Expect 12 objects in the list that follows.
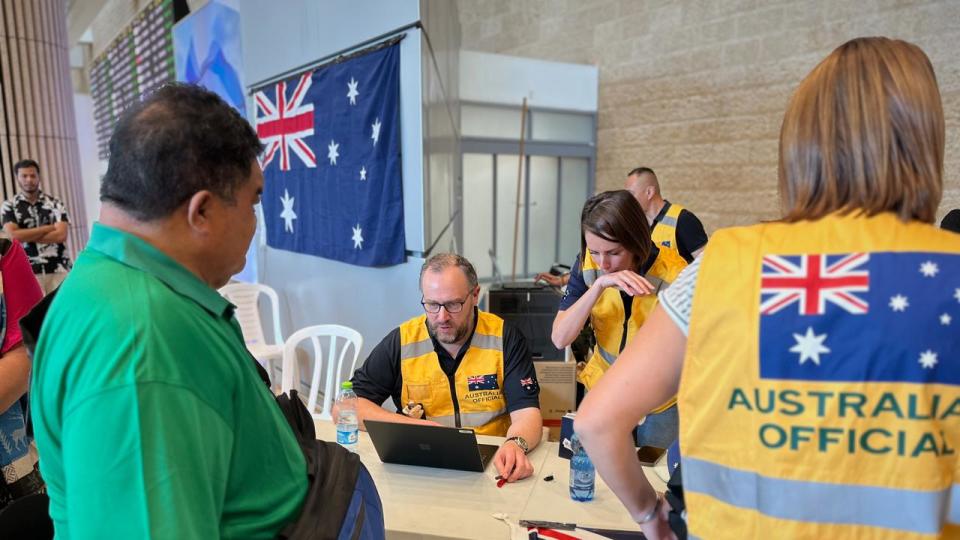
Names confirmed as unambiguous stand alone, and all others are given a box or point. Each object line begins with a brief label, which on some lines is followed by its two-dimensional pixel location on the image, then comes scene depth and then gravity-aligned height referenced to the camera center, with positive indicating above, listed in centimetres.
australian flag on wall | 326 +22
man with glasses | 207 -65
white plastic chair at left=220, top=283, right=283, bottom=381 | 421 -92
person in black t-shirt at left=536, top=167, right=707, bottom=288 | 333 -14
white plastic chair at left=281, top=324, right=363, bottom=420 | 297 -88
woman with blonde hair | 66 -17
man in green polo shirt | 63 -20
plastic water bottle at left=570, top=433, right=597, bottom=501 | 154 -77
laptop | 161 -75
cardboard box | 329 -111
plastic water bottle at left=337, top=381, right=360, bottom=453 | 188 -79
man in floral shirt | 446 -27
